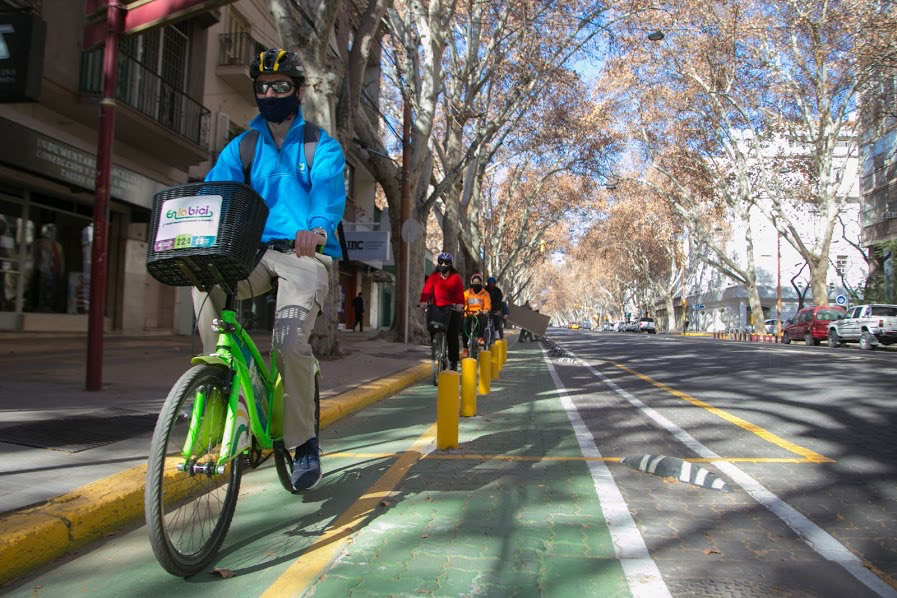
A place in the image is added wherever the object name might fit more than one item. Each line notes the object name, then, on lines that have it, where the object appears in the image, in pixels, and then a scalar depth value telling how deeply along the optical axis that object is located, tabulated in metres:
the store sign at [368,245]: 22.53
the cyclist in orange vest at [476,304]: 12.09
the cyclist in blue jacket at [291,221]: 3.08
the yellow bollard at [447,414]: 4.82
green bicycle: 2.39
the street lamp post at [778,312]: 41.29
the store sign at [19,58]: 5.32
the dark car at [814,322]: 27.41
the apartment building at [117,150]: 10.95
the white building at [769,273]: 50.31
